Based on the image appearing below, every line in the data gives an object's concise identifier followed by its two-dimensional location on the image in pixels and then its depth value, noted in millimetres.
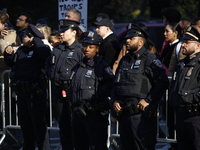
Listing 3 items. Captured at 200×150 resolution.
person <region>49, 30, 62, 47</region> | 18094
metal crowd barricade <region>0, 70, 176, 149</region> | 17281
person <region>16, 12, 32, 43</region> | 22359
